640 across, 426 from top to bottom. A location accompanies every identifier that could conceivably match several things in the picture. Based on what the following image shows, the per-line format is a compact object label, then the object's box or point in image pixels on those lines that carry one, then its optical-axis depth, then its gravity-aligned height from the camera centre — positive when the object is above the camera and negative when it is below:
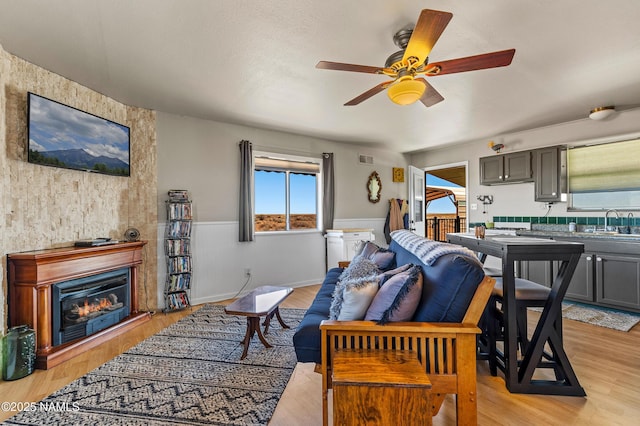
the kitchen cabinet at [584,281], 3.63 -0.85
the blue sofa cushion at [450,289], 1.44 -0.38
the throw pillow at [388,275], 1.77 -0.38
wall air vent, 5.62 +1.03
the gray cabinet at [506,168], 4.59 +0.71
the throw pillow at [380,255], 2.66 -0.40
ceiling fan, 1.71 +0.95
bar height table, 1.85 -0.72
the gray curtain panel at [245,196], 4.23 +0.26
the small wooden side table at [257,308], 2.36 -0.76
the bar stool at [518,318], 2.00 -0.77
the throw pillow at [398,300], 1.50 -0.45
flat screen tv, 2.50 +0.72
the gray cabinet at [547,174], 4.30 +0.55
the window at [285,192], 4.65 +0.36
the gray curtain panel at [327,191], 5.05 +0.38
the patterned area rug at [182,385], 1.72 -1.16
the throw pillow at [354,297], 1.60 -0.47
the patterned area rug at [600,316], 3.09 -1.16
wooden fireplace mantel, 2.31 -0.57
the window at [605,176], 3.82 +0.48
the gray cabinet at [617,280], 3.31 -0.78
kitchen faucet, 3.90 -0.06
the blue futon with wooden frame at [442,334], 1.42 -0.58
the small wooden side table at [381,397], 1.17 -0.73
